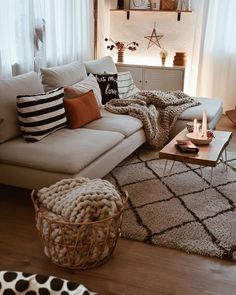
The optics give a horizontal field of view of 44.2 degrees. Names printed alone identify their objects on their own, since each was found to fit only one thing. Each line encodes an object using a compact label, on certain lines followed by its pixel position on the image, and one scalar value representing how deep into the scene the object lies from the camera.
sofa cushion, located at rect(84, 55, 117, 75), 3.09
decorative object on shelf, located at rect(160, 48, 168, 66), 4.01
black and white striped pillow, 2.06
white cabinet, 3.85
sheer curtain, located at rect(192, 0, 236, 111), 3.86
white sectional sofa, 1.86
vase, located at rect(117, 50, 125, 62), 4.11
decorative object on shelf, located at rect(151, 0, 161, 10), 4.02
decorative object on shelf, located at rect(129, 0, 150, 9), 4.03
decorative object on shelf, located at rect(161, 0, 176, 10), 3.94
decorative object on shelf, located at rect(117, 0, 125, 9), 4.11
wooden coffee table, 2.02
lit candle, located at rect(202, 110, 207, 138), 2.29
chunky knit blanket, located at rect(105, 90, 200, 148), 2.74
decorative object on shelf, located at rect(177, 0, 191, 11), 3.92
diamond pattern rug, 1.72
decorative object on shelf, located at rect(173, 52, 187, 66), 3.91
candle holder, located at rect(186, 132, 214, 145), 2.25
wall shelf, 3.94
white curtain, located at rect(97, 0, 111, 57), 3.92
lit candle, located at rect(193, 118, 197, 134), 2.36
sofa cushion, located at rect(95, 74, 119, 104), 2.99
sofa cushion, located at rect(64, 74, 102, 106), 2.49
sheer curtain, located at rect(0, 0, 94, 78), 2.50
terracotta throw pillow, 2.38
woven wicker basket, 1.45
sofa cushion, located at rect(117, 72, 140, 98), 3.12
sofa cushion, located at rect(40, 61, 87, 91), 2.56
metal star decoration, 4.16
